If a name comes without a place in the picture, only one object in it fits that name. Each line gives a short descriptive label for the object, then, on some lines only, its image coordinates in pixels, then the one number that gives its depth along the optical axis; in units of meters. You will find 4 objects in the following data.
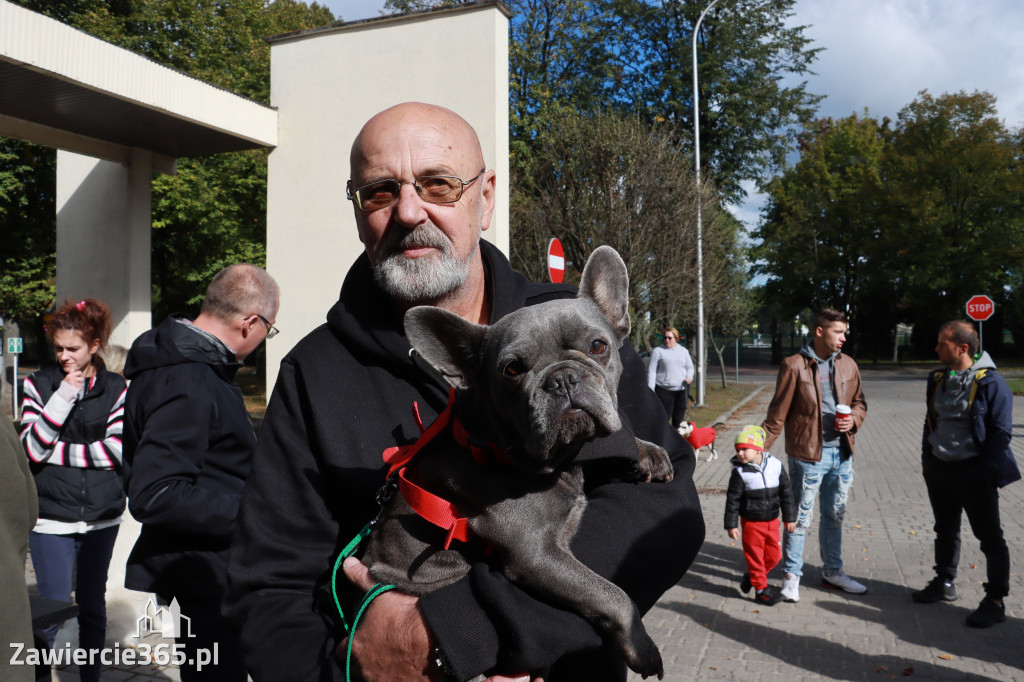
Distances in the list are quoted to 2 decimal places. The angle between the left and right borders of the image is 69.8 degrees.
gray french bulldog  1.68
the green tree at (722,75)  35.31
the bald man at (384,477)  1.68
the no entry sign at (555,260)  10.12
